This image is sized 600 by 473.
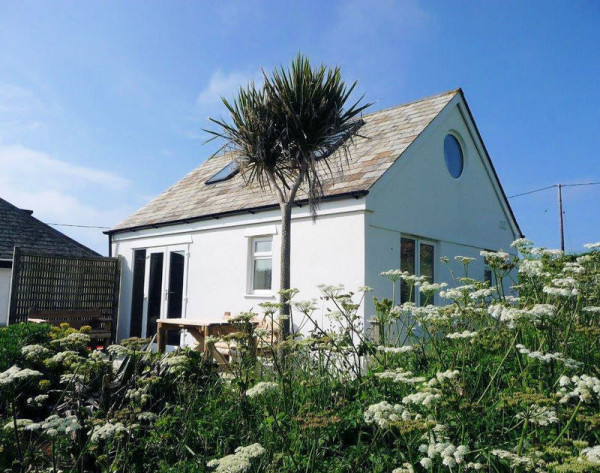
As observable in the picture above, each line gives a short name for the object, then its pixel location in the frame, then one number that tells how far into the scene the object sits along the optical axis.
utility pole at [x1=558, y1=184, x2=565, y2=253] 30.83
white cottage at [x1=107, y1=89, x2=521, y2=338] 9.20
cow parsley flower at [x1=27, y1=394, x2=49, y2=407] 3.07
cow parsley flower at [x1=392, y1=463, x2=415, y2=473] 2.22
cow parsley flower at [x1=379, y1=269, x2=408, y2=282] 5.39
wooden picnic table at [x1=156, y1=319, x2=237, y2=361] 7.97
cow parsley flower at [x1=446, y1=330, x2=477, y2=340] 3.19
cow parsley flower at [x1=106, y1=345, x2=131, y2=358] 3.67
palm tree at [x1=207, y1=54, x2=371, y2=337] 7.68
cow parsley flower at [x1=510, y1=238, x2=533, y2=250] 5.73
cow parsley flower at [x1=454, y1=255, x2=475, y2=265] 5.47
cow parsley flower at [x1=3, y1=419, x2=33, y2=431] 2.82
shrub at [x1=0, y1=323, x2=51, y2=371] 6.21
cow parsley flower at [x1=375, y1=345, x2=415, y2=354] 3.31
